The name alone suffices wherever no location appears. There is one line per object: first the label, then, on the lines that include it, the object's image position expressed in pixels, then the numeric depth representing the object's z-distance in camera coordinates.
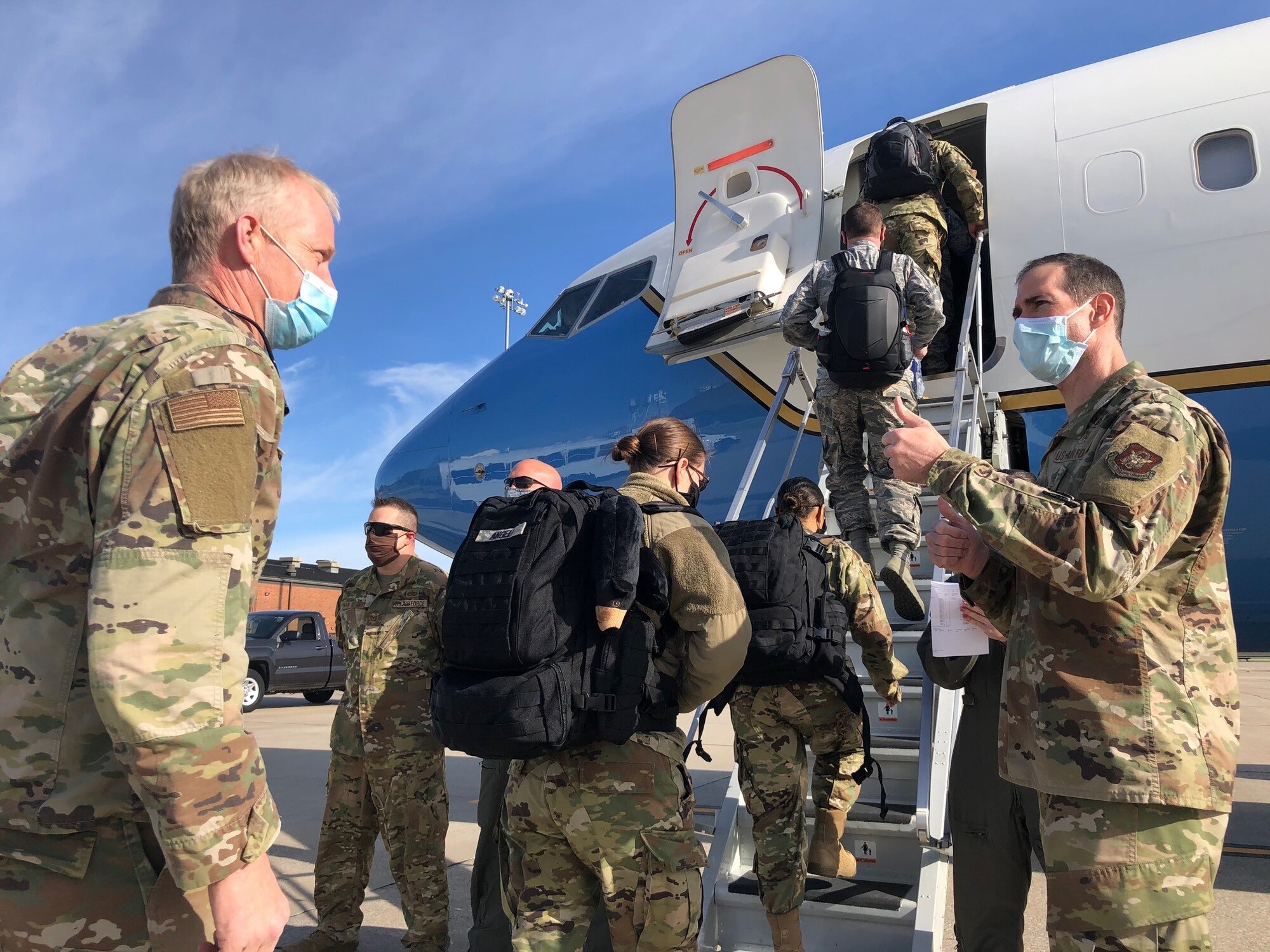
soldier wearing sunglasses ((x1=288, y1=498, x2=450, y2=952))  3.58
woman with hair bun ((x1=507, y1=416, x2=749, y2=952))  2.21
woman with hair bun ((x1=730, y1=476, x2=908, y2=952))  3.19
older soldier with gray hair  1.22
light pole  38.78
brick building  35.34
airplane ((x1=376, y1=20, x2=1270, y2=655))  4.87
